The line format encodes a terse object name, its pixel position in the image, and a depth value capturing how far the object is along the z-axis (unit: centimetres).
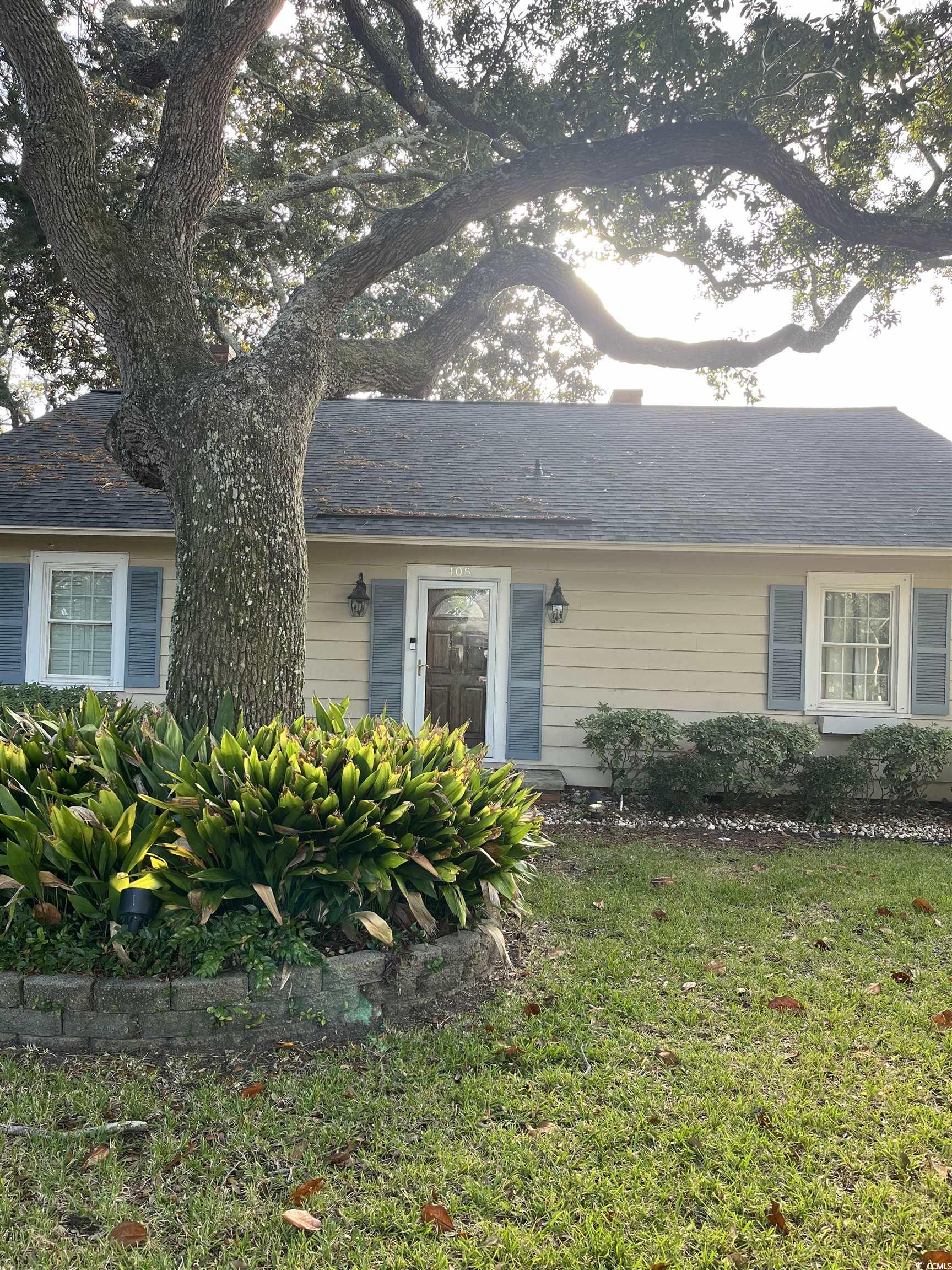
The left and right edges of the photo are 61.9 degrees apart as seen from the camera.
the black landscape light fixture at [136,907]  313
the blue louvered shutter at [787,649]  833
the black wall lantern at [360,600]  862
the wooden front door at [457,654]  878
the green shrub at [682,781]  747
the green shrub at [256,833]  318
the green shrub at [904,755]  752
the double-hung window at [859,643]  832
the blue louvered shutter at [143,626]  873
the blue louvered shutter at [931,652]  823
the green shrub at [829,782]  750
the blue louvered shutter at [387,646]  868
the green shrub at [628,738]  762
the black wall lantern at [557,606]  845
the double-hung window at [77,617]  882
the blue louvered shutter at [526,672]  854
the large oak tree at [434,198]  478
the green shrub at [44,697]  797
